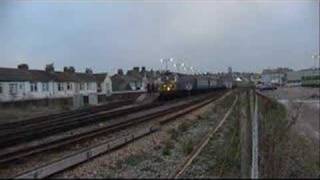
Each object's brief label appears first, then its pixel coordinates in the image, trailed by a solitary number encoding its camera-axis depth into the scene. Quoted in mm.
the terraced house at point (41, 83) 75000
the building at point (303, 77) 134300
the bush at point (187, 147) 18509
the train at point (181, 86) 66444
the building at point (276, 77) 179525
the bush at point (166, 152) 18297
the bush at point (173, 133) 23172
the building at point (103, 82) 108112
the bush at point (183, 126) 26616
